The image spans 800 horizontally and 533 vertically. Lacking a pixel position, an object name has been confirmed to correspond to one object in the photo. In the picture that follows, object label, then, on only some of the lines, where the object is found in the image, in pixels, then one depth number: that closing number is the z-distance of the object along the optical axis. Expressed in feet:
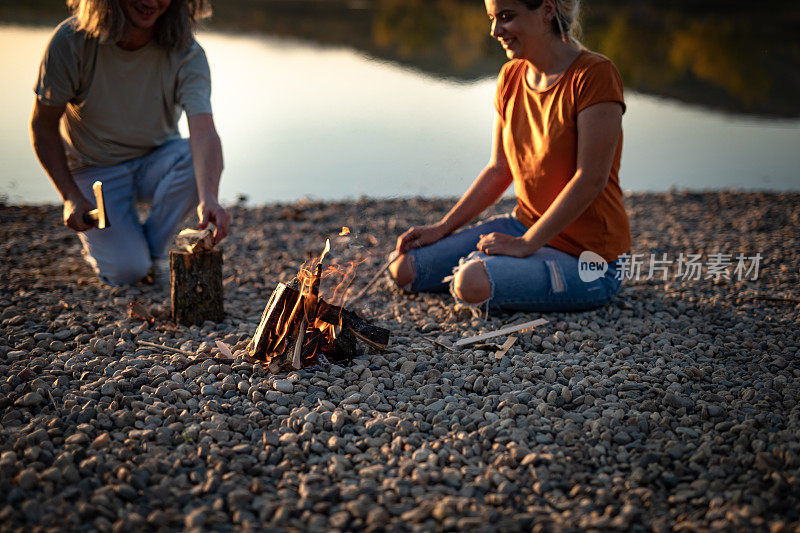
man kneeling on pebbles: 11.26
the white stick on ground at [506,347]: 9.94
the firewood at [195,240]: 10.57
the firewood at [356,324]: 9.50
